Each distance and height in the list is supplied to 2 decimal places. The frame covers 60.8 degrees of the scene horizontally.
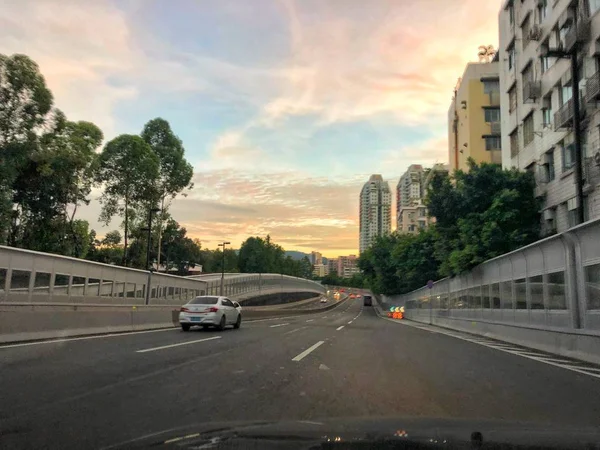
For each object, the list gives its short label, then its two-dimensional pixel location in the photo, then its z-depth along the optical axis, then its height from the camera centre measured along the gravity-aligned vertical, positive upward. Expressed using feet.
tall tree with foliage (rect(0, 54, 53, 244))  92.38 +32.43
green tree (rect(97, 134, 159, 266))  136.87 +32.47
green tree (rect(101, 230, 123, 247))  176.45 +19.01
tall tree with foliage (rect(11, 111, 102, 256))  104.58 +22.57
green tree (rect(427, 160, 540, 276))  90.22 +17.38
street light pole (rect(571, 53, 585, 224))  64.44 +20.24
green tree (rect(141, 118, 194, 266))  155.22 +41.92
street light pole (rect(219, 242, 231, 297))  180.89 +5.25
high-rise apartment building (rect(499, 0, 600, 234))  75.00 +37.09
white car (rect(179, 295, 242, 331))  65.41 -2.25
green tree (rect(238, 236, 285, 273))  432.25 +35.13
